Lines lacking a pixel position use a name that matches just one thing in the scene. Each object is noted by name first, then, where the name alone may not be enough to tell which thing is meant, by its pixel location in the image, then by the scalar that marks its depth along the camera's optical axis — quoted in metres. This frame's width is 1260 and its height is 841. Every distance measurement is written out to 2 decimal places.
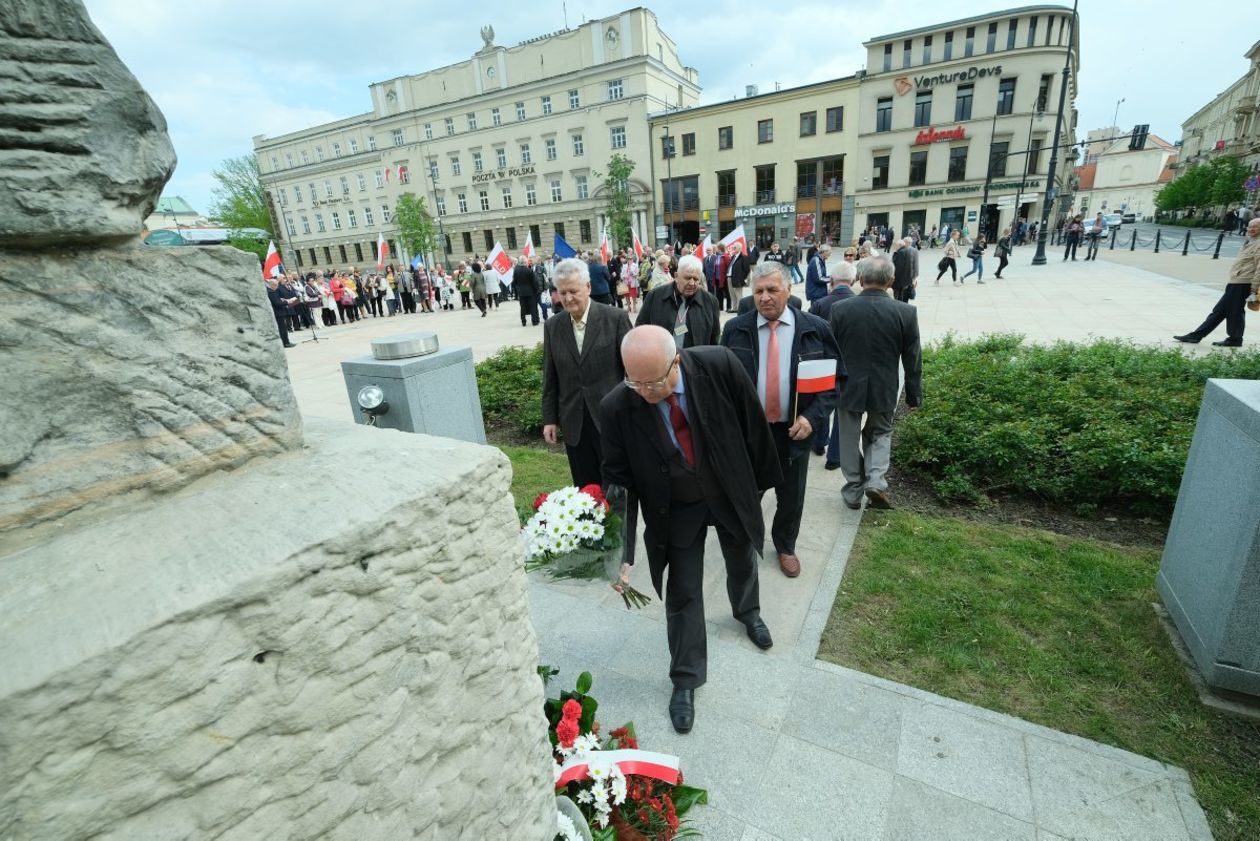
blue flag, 14.79
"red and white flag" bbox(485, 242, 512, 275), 17.81
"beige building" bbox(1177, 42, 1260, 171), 57.81
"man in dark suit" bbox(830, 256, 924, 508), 4.76
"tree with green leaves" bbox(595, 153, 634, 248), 42.43
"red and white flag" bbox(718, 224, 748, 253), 14.08
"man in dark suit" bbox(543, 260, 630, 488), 4.34
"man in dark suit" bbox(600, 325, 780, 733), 2.96
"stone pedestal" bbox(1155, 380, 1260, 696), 2.71
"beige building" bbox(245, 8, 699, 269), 46.22
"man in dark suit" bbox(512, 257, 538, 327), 16.34
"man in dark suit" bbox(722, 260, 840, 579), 4.07
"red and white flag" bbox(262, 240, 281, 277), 16.91
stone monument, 1.04
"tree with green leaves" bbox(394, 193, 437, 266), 44.06
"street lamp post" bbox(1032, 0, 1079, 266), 22.66
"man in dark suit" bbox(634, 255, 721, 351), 5.41
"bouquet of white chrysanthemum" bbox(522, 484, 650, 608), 2.70
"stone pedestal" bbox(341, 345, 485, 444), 3.80
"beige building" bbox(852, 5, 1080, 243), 38.00
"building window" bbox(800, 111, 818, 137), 41.97
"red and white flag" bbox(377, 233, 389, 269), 20.67
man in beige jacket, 8.39
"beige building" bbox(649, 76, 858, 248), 41.78
